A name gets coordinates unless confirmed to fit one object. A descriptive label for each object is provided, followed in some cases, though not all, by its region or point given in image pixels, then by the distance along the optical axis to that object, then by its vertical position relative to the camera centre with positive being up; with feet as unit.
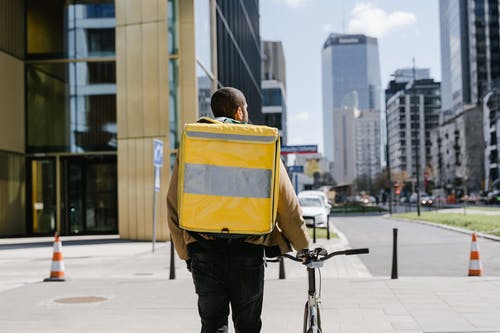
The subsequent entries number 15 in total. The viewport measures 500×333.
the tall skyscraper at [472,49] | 435.12 +82.13
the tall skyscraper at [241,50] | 109.29 +25.13
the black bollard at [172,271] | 40.10 -4.93
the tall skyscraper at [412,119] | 597.52 +51.48
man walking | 12.58 -1.37
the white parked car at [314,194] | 118.25 -2.12
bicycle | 13.07 -1.76
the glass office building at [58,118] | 94.17 +9.14
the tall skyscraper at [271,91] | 327.88 +43.01
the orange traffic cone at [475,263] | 39.22 -4.66
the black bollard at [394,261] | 36.32 -4.25
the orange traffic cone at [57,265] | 40.75 -4.59
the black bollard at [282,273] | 39.29 -5.07
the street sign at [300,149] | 73.72 +3.42
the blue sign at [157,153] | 62.59 +2.76
